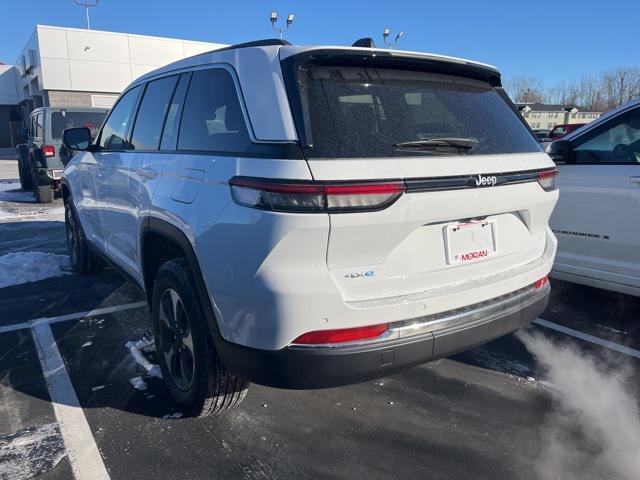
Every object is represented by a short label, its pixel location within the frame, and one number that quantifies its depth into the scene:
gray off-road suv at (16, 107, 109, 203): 11.13
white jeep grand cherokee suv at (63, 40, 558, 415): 2.03
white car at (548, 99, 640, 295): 3.95
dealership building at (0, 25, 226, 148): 26.38
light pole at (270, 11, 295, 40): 18.68
